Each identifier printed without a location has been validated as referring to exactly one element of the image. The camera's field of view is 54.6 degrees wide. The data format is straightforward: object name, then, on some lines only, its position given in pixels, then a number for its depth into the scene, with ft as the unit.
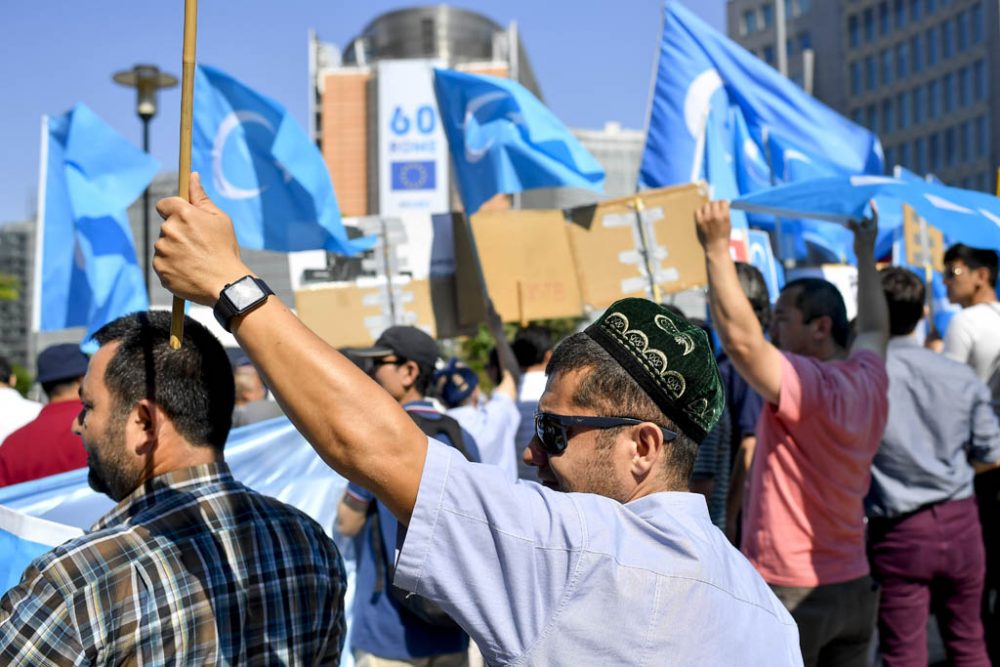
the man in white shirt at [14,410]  14.26
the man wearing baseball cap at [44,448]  11.46
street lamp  36.01
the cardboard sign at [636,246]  15.99
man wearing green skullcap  4.30
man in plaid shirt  5.33
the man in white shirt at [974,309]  15.20
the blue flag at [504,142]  17.70
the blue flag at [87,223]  16.89
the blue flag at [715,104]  18.66
